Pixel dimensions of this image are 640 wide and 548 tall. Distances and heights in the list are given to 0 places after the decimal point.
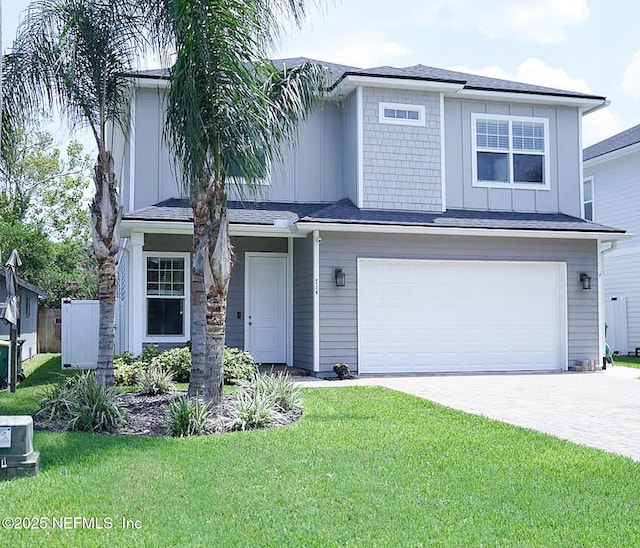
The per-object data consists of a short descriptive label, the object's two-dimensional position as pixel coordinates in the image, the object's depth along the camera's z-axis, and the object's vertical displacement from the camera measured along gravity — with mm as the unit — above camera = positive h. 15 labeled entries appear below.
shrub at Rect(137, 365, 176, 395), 10445 -1168
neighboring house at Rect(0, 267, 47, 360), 18691 -438
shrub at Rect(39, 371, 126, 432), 7991 -1191
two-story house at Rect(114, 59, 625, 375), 13750 +1234
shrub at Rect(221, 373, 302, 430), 8086 -1203
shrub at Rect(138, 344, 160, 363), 12535 -911
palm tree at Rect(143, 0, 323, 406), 7758 +2101
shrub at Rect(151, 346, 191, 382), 12062 -1012
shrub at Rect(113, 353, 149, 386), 11672 -1129
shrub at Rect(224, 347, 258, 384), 11719 -1064
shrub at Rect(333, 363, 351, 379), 13211 -1252
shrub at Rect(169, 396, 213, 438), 7668 -1265
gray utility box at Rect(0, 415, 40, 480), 5609 -1153
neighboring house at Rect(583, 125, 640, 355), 20938 +2566
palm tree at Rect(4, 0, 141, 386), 9602 +3206
